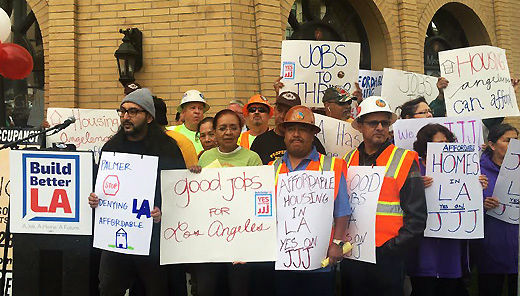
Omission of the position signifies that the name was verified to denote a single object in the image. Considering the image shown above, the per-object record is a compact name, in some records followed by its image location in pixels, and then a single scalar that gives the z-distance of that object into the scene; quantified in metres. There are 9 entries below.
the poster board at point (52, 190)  3.55
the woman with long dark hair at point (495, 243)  3.80
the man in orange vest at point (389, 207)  3.16
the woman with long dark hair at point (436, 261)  3.56
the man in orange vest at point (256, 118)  4.56
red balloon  4.48
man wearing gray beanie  3.44
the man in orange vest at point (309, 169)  3.20
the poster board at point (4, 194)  4.52
